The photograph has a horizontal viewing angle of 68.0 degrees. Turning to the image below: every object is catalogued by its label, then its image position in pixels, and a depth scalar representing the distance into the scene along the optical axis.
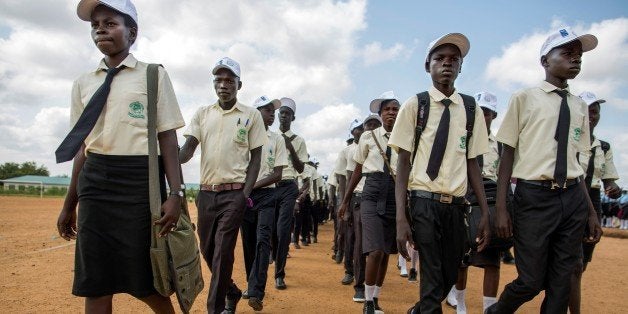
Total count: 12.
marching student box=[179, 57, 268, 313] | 4.48
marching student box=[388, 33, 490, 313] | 3.46
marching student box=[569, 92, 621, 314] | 4.54
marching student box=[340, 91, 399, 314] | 5.22
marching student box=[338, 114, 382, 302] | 6.03
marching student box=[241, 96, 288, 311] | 5.45
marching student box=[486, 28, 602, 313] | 3.56
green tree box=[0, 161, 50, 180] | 89.44
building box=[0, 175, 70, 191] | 76.07
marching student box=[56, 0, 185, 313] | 2.91
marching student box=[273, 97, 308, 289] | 6.91
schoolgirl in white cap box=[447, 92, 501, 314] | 4.77
